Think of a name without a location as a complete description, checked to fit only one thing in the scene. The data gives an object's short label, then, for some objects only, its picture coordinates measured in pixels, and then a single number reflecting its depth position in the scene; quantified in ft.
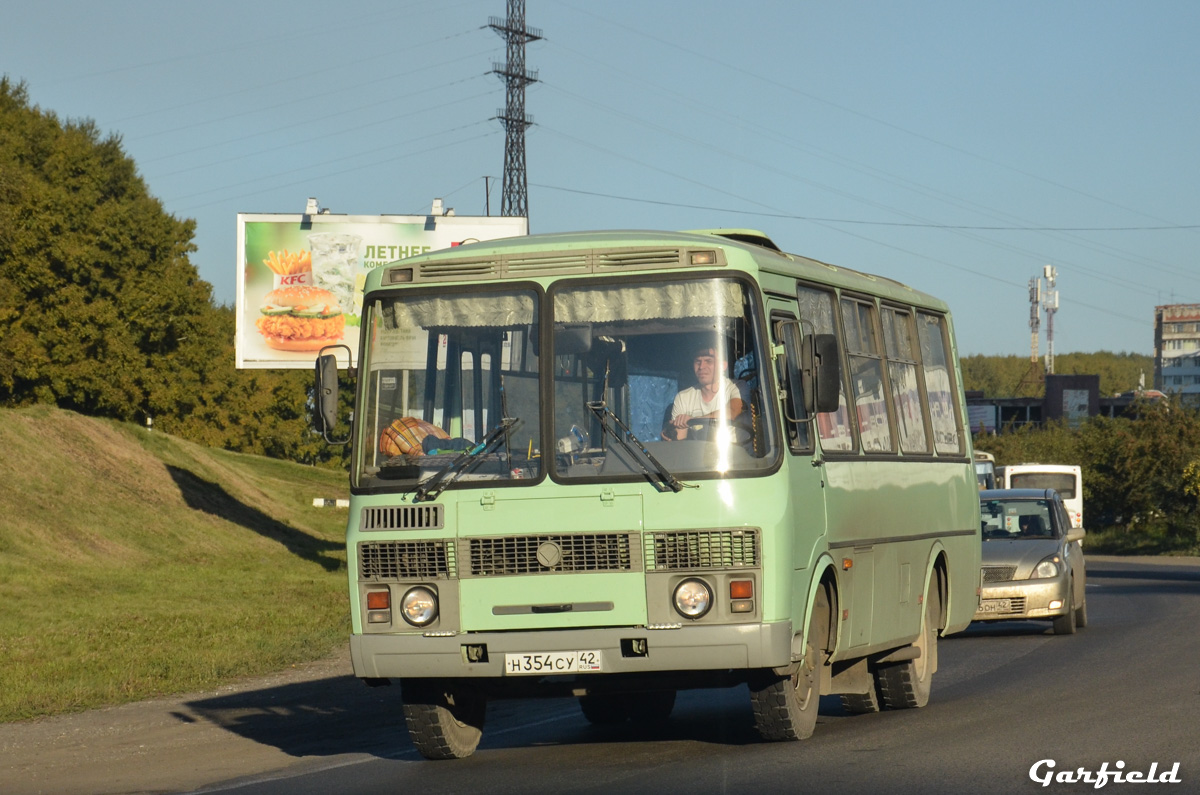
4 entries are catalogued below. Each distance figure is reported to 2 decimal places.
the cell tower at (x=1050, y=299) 430.61
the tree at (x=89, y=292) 178.40
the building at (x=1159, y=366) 617.62
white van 189.47
